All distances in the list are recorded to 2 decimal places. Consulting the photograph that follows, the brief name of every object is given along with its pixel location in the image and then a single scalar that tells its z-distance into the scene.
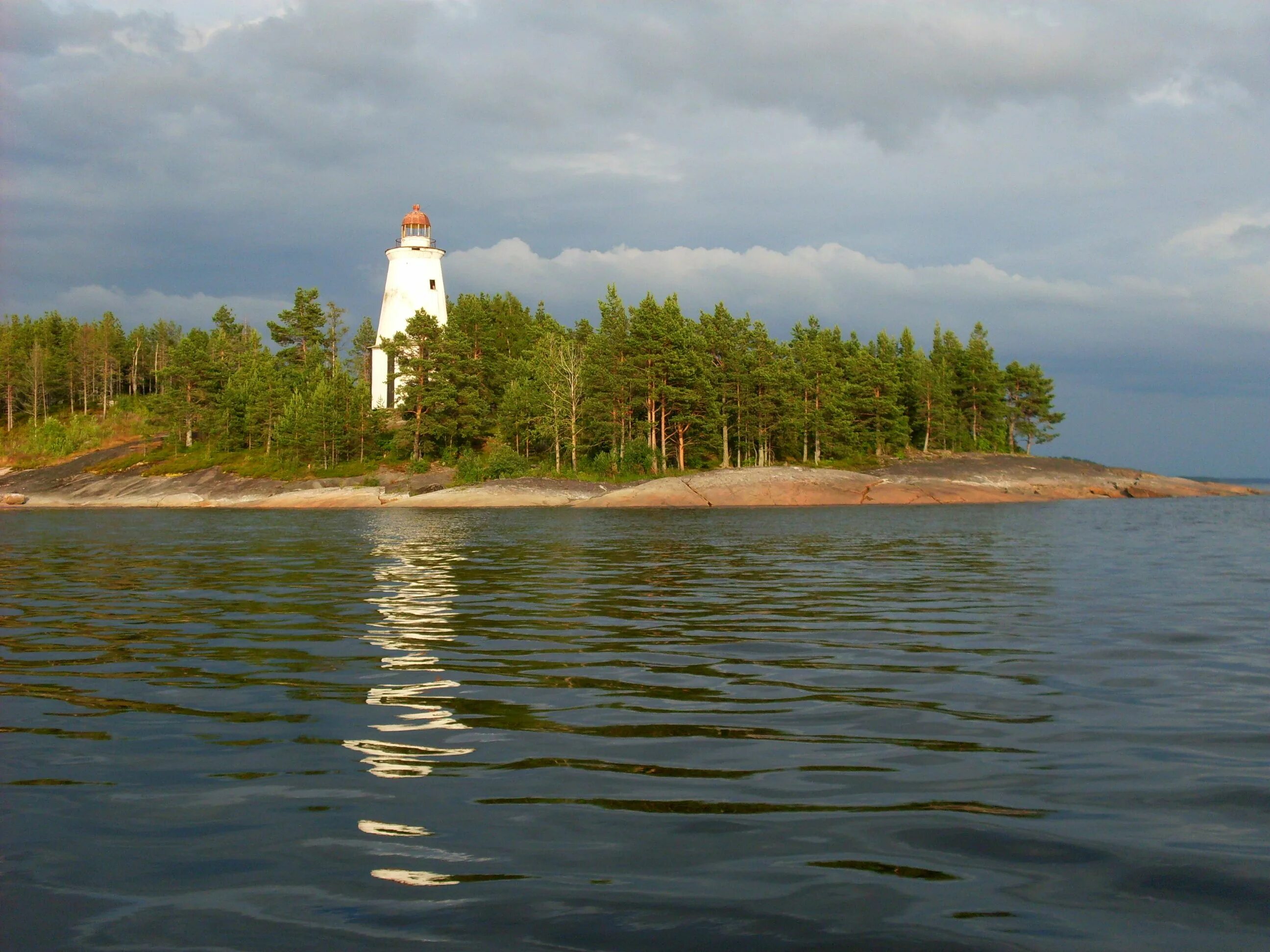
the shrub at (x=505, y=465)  68.56
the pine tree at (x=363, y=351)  128.75
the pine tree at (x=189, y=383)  84.62
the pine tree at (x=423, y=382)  73.12
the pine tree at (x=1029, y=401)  100.62
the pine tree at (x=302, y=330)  97.00
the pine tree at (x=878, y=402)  84.81
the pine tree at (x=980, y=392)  97.56
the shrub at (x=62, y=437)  91.19
